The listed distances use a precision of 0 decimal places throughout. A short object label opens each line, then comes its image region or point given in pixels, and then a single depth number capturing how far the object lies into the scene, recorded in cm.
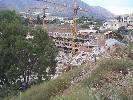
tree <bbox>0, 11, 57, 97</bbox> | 2969
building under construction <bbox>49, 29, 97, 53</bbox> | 8005
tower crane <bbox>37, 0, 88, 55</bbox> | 6396
